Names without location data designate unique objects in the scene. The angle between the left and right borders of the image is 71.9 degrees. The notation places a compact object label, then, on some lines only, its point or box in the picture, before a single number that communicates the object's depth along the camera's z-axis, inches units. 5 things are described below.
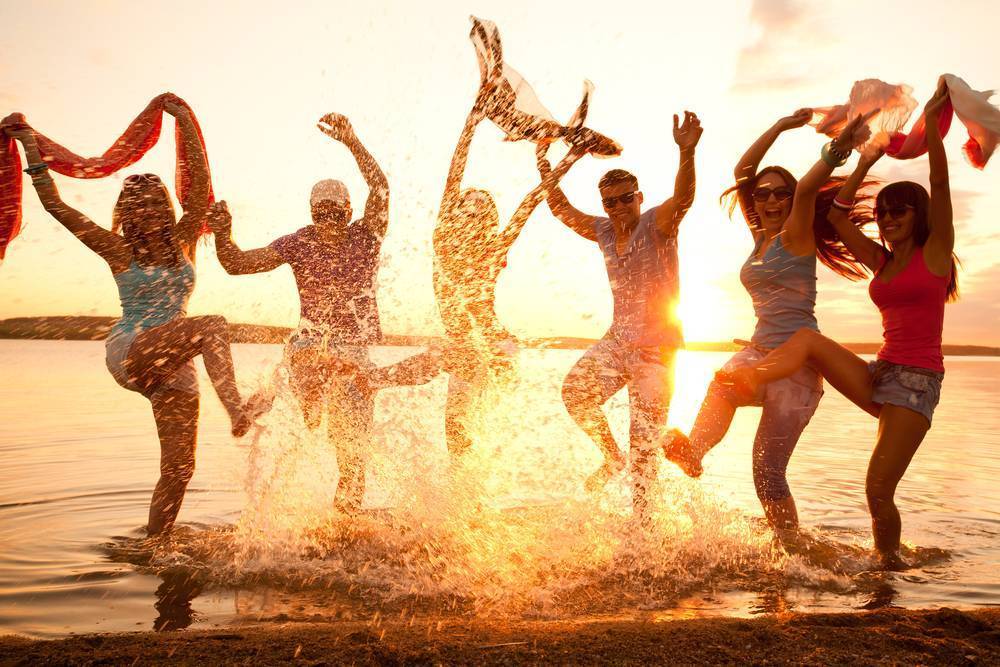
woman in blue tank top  181.9
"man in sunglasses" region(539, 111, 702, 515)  205.3
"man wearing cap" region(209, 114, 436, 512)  211.5
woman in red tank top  177.8
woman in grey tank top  188.7
